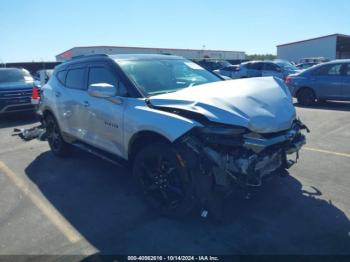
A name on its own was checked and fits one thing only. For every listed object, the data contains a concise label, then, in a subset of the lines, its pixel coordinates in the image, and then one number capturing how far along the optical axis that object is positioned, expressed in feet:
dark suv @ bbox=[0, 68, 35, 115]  35.22
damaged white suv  11.92
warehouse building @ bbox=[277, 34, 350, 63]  147.84
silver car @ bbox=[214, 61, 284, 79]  65.92
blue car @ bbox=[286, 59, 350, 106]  36.94
